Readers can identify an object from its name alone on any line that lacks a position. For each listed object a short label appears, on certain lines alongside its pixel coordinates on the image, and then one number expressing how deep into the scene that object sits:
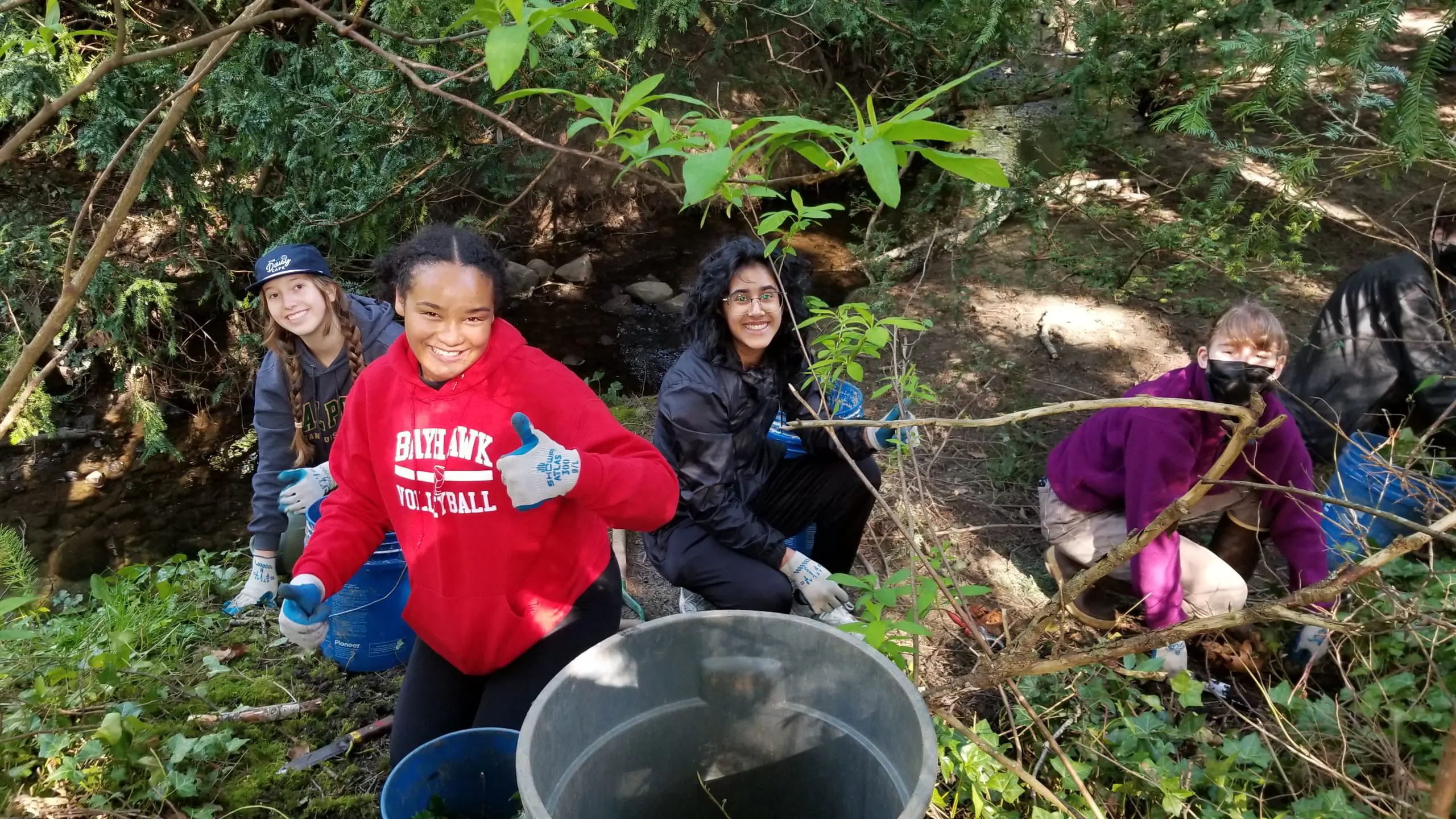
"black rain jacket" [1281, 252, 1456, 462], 3.04
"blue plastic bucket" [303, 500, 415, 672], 2.63
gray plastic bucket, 1.38
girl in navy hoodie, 2.69
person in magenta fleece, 2.51
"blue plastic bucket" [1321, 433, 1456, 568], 2.66
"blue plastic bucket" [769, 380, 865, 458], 2.81
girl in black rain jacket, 2.65
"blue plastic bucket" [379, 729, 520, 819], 1.85
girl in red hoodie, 1.95
